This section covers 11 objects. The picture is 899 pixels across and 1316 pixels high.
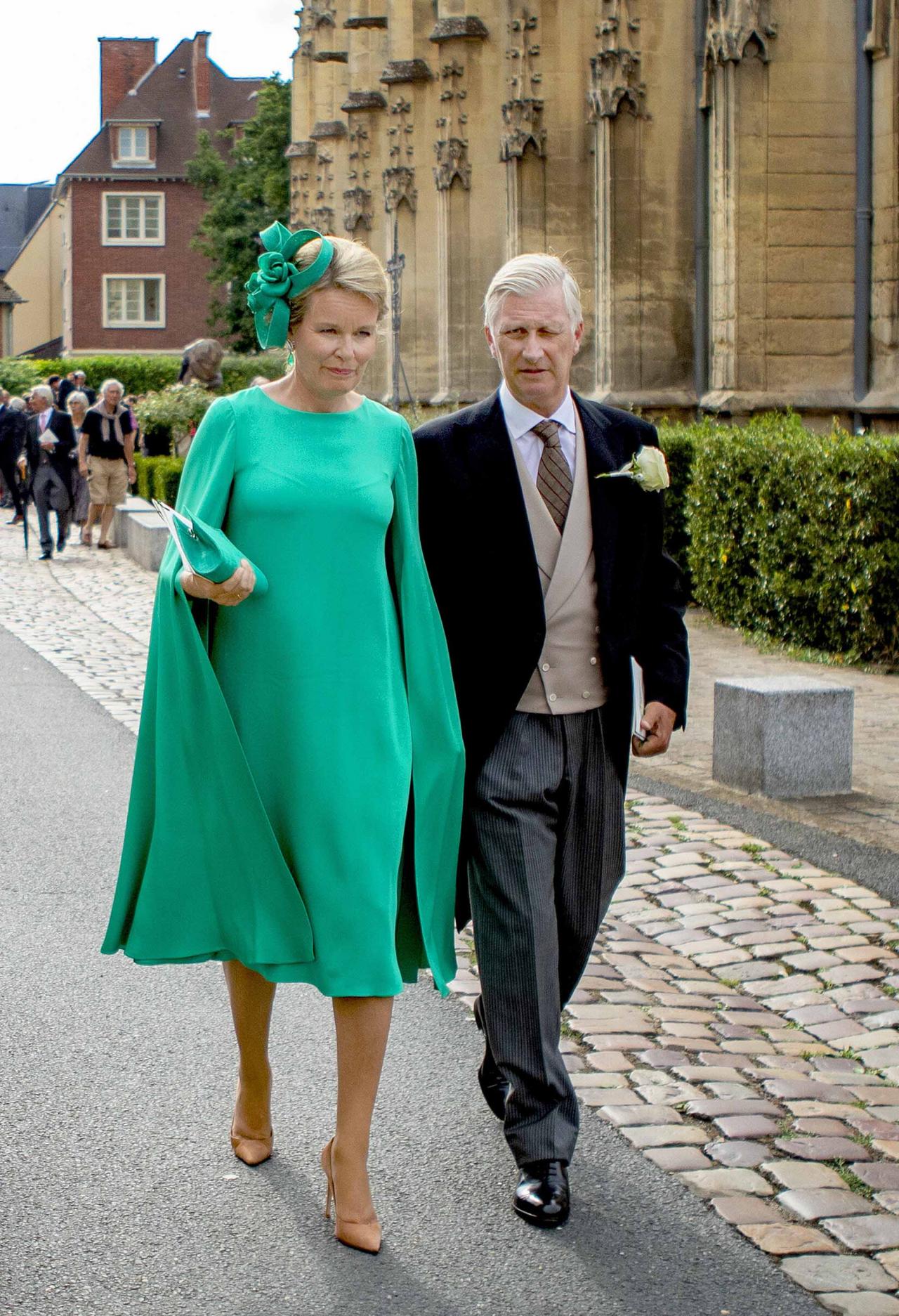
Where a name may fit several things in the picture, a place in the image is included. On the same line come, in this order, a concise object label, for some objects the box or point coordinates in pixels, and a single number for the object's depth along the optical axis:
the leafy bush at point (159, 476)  20.77
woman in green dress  3.57
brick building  74.75
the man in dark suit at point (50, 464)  19.89
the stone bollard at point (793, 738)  7.93
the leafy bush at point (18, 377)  44.56
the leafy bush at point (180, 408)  22.06
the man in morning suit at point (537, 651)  3.79
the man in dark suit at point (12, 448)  25.77
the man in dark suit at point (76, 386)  23.77
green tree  59.75
